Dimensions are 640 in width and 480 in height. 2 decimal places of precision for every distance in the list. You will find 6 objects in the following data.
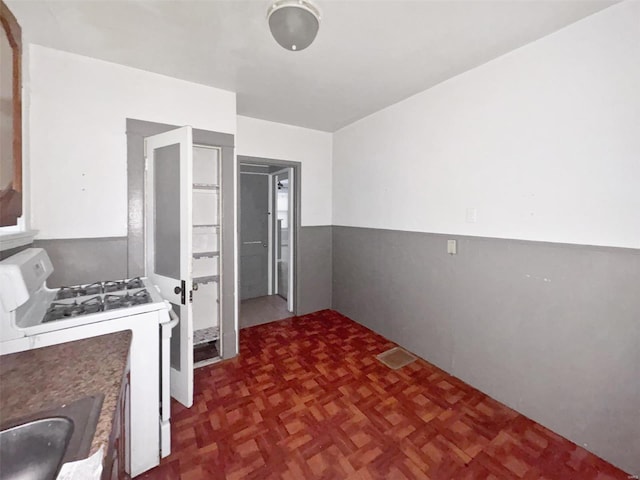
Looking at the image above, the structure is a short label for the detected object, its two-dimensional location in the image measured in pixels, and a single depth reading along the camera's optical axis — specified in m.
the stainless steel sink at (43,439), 0.74
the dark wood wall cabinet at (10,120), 1.17
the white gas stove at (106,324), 1.16
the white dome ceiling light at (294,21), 1.34
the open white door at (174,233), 1.88
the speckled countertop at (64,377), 0.82
